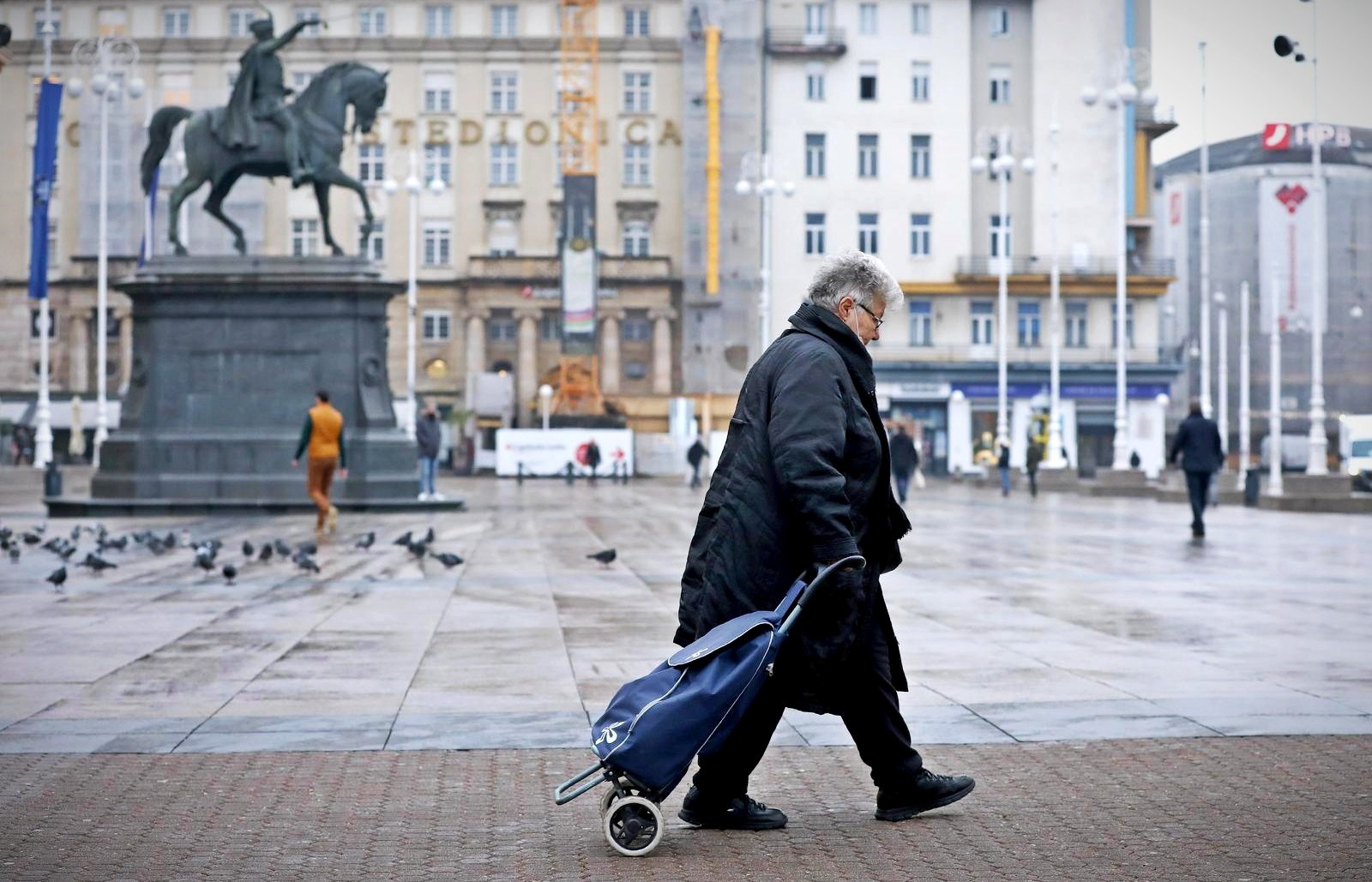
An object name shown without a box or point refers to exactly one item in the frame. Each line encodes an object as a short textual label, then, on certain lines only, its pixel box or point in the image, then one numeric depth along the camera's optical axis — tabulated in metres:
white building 81.75
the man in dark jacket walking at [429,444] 35.19
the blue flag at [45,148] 38.50
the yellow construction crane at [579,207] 79.25
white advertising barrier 67.69
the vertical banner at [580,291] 79.12
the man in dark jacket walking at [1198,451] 23.88
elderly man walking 5.98
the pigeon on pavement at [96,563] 17.52
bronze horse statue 31.86
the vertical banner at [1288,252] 75.69
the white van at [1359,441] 61.12
